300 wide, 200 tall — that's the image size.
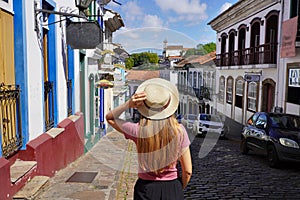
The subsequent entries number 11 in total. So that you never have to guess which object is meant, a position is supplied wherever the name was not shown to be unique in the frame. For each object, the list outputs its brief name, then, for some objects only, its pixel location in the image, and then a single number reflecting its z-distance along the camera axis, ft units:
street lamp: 24.39
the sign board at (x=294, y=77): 45.18
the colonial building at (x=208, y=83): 78.23
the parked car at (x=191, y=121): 54.82
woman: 9.31
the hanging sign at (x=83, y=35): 24.61
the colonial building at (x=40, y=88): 15.90
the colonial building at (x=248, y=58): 54.19
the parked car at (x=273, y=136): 26.22
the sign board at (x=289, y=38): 45.27
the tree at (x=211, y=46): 132.77
